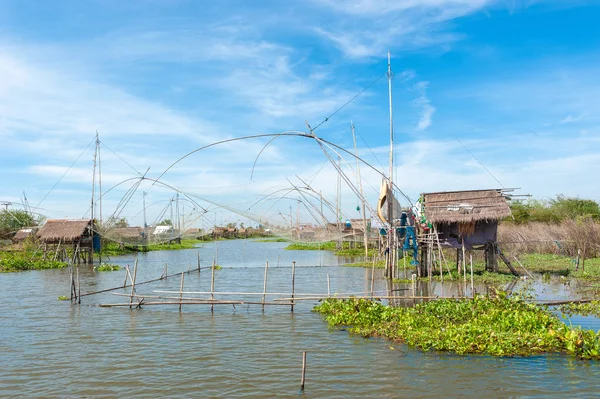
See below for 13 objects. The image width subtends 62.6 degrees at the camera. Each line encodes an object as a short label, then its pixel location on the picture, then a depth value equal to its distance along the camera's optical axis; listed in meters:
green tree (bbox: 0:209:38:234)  36.16
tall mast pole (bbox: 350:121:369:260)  19.50
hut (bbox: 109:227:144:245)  22.33
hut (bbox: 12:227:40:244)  32.12
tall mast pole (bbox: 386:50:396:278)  13.80
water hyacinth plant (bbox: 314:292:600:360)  7.17
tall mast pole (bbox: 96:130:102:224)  25.89
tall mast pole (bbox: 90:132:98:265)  23.81
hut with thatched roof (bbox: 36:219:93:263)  22.98
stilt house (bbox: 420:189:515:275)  14.68
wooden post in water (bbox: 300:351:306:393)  5.65
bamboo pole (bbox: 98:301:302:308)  10.05
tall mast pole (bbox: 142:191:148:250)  25.71
